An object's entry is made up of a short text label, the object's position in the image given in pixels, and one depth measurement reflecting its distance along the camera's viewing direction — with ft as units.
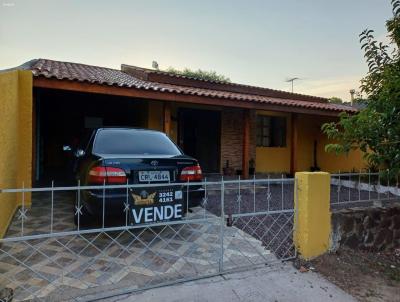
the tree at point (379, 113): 12.41
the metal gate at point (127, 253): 8.85
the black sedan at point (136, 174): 10.34
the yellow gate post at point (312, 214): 11.82
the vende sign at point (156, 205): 10.06
